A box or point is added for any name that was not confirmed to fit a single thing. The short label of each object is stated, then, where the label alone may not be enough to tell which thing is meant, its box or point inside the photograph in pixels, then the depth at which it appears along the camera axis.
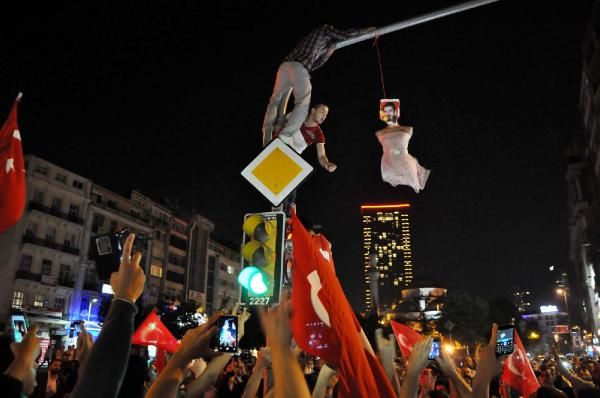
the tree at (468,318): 70.75
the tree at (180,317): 46.91
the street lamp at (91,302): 49.66
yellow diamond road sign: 5.20
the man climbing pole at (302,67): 7.54
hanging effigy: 8.45
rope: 7.61
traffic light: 5.12
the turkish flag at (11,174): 7.93
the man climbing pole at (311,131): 8.29
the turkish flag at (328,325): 2.97
